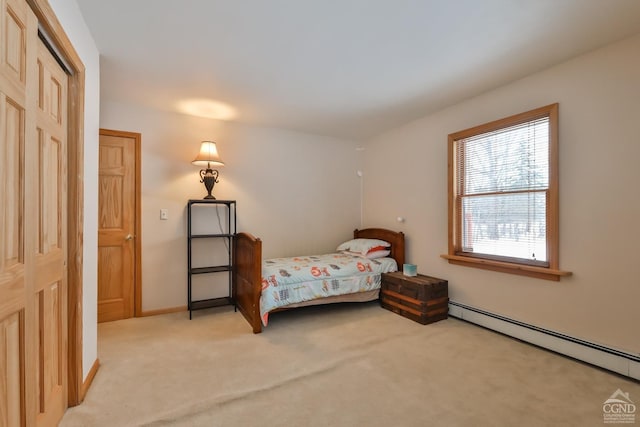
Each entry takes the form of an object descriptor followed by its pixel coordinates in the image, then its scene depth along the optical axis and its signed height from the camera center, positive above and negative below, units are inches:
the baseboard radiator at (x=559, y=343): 82.0 -42.7
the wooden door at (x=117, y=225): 124.2 -5.6
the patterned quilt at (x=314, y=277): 118.9 -29.0
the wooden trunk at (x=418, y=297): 123.1 -37.6
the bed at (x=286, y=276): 114.8 -28.8
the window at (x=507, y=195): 99.2 +6.5
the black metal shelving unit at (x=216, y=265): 132.5 -19.7
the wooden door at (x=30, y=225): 41.7 -2.3
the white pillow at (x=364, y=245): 154.5 -18.2
